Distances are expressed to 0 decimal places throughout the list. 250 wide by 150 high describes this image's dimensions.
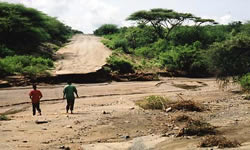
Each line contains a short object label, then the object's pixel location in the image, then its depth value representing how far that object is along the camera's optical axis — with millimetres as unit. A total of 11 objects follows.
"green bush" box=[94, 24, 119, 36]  77875
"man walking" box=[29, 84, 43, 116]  14789
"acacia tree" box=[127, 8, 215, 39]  43562
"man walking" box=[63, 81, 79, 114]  14656
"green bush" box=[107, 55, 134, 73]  28141
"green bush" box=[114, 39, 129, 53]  38062
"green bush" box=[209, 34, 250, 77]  21422
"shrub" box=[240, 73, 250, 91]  20312
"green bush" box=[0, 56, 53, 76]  24188
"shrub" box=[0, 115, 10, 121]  13609
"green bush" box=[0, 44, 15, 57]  28875
